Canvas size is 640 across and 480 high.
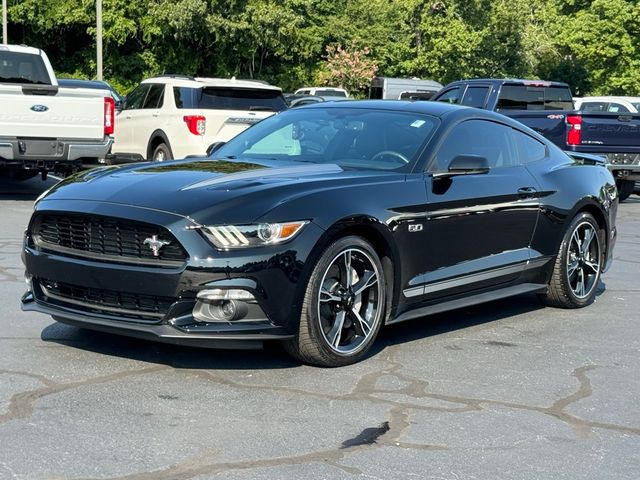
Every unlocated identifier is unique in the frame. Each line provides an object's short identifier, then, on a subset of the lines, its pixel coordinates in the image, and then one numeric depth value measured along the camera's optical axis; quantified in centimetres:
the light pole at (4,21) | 4297
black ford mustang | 564
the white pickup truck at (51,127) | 1411
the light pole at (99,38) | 3394
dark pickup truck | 1752
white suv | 1599
